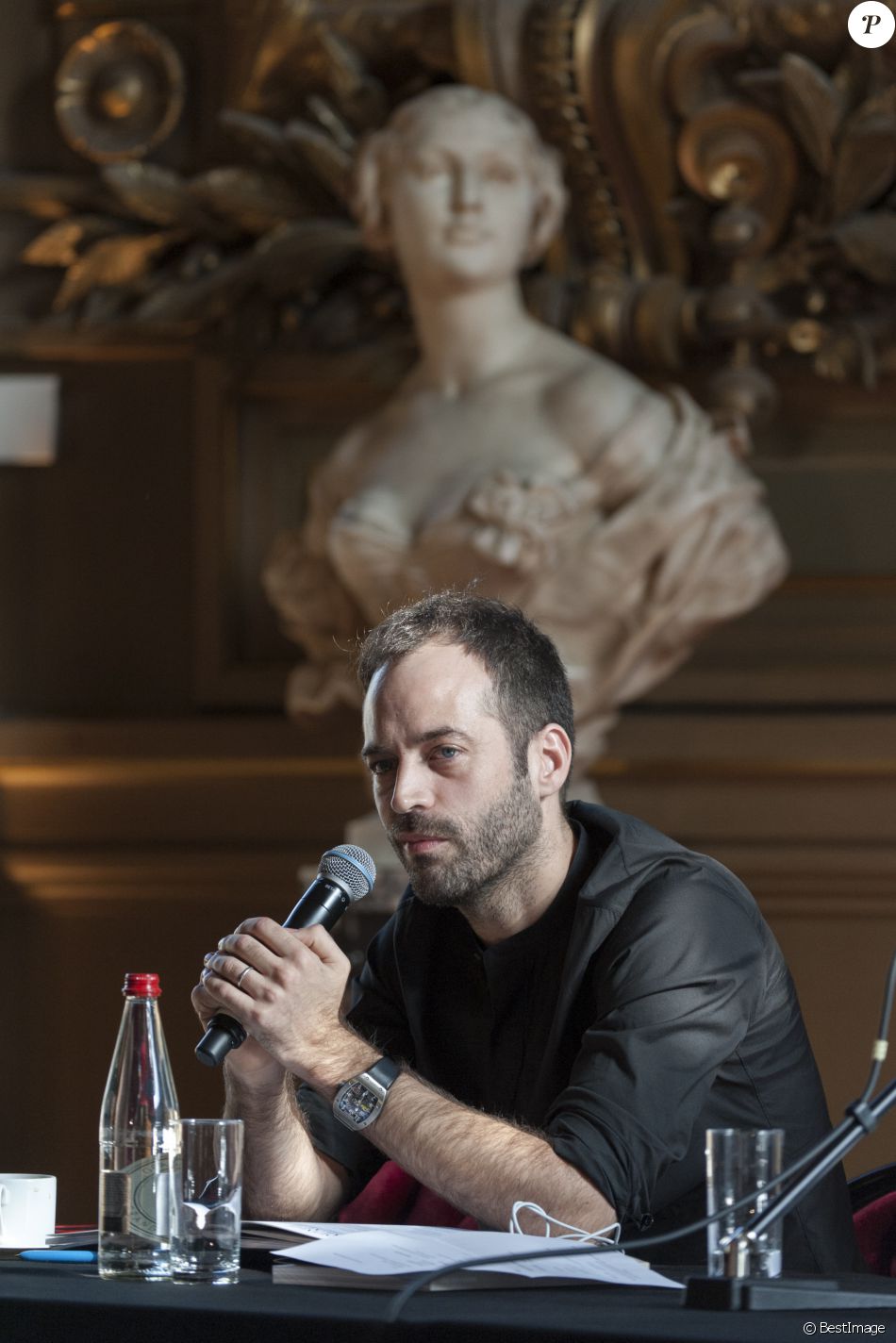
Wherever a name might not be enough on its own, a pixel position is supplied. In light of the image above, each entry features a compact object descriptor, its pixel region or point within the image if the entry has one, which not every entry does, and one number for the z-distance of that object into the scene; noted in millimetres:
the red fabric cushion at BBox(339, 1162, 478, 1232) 5287
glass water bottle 4830
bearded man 5123
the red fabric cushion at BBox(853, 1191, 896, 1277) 5276
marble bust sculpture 6396
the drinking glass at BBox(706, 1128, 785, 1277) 4801
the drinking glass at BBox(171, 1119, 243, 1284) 4798
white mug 5026
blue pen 4881
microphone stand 4650
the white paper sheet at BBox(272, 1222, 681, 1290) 4759
